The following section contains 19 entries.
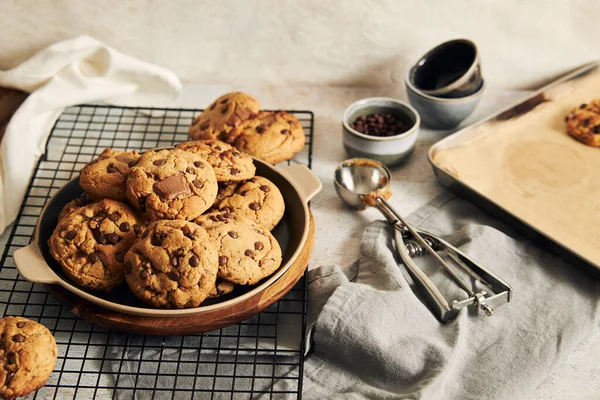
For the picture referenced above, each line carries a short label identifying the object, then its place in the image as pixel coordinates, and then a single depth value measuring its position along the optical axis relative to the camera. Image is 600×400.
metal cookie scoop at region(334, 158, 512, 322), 0.84
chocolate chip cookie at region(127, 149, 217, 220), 0.82
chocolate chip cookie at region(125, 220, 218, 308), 0.78
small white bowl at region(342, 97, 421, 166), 0.98
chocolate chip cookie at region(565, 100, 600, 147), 1.00
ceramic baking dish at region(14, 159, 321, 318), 0.79
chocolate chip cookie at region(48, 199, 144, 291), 0.80
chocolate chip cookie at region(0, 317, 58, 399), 0.76
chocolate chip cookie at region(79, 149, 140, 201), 0.84
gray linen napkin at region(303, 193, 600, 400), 0.80
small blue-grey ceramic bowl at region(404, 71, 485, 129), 1.02
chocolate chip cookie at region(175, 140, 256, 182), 0.87
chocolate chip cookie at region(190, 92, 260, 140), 0.98
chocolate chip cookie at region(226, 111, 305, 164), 0.97
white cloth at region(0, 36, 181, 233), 1.01
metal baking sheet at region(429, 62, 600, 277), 0.91
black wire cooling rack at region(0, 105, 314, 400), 0.79
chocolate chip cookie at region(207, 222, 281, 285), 0.80
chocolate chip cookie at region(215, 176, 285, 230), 0.86
